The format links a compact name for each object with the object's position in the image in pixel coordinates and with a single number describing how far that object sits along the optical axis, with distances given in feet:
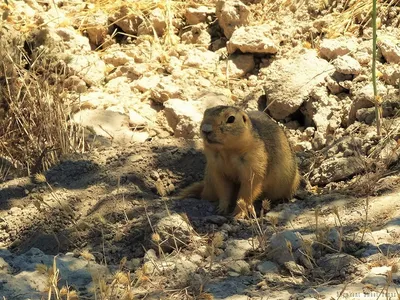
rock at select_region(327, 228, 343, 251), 34.10
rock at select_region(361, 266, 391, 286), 30.46
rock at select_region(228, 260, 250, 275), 33.32
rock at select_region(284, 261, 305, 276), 32.54
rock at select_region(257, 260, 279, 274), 33.09
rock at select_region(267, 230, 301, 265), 33.24
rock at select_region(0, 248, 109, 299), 31.37
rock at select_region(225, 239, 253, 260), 34.96
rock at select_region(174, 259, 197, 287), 32.19
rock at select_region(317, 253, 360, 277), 32.22
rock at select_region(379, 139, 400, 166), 42.73
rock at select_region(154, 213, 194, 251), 35.63
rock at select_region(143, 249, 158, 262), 34.08
